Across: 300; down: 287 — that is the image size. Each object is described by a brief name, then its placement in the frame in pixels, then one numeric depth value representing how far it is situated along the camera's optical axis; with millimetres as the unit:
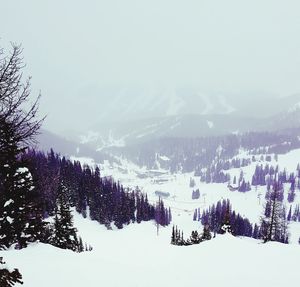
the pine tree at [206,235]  63612
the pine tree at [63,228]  43000
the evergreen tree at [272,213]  52344
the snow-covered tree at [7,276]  7426
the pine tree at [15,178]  12336
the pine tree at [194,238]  61131
